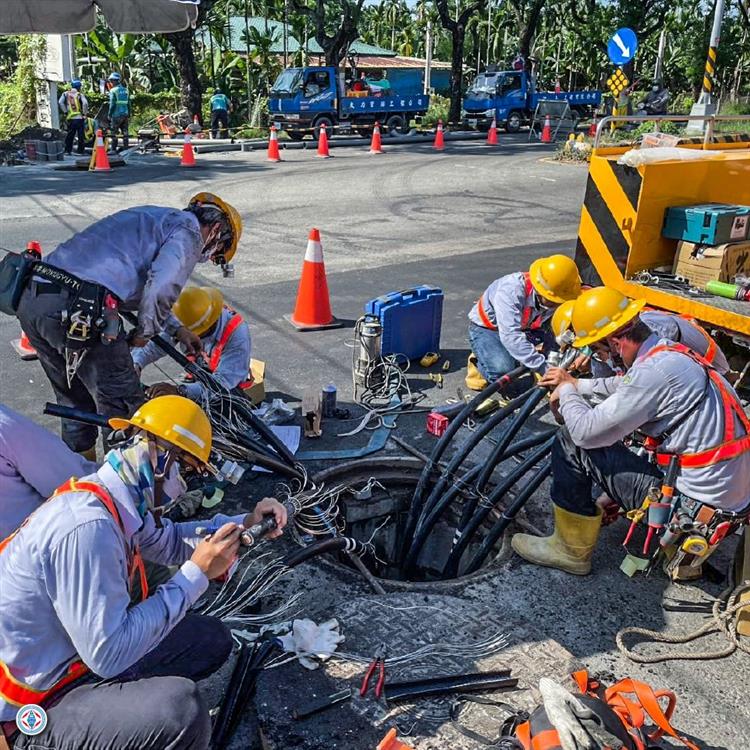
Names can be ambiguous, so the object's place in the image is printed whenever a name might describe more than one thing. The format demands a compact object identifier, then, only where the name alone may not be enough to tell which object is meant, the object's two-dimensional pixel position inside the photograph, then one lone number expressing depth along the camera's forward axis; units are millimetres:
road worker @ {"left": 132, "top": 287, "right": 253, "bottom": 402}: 4887
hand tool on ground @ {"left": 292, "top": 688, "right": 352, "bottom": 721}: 2855
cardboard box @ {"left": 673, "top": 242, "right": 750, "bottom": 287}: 5254
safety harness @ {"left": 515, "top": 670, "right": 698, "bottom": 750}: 2338
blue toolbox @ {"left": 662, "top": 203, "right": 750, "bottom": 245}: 5234
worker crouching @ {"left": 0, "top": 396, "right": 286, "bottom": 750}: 2203
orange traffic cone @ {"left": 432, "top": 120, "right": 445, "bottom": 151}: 22216
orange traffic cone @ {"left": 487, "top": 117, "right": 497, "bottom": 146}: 23806
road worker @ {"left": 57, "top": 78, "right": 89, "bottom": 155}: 17688
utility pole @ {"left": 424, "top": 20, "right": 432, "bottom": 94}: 39444
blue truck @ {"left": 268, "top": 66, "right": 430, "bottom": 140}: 23375
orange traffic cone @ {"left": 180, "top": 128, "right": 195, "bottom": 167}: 17469
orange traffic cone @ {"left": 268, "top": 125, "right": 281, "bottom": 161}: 18891
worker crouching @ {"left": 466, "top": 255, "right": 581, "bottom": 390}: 5156
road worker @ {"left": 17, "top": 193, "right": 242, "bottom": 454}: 3893
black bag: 3912
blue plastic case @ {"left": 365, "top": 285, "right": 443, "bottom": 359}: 6145
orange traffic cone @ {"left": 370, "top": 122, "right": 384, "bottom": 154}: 20938
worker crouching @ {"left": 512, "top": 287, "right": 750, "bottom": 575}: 3369
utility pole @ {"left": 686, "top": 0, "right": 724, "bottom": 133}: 13680
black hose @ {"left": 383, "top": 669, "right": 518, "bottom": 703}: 2959
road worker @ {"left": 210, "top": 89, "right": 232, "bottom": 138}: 23531
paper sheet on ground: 5036
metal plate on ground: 2809
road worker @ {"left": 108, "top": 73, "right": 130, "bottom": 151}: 18605
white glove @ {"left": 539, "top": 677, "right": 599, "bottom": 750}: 2229
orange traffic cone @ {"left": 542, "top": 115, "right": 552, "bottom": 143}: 24641
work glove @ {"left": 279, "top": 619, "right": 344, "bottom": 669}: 3150
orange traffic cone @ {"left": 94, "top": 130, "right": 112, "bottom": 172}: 16062
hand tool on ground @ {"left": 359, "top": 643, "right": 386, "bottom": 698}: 2967
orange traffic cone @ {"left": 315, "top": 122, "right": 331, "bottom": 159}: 19906
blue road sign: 16156
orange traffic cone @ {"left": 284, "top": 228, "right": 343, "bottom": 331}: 6953
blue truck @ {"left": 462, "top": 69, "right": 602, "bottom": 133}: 27516
